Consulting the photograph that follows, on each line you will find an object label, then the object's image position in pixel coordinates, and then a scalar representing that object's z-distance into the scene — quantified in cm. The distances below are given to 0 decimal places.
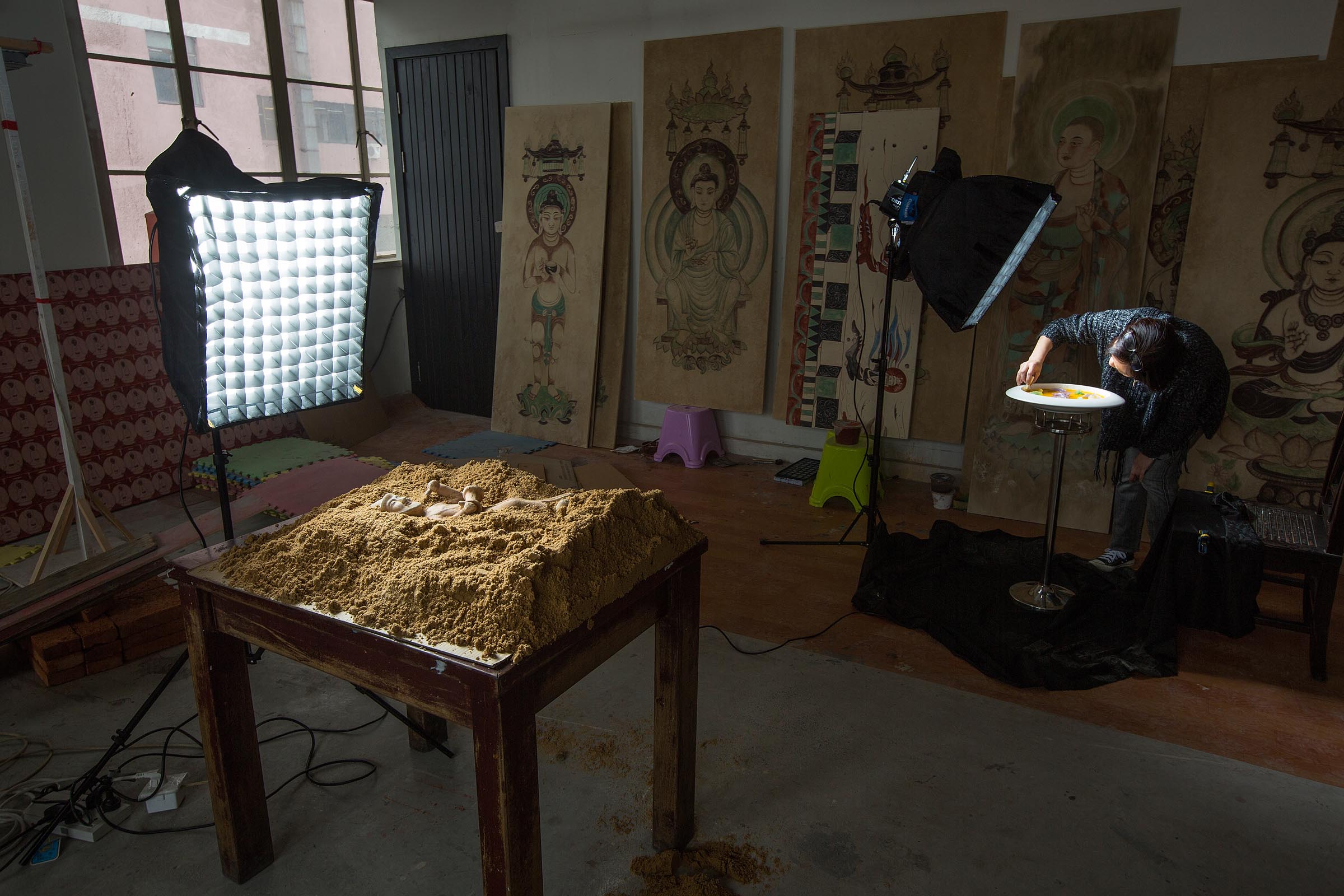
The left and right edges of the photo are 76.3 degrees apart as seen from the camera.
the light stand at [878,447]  364
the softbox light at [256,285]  217
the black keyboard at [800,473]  485
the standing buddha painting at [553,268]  539
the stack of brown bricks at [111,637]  291
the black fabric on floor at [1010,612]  299
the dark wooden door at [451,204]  582
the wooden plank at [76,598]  266
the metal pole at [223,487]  251
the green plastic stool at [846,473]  445
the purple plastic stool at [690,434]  515
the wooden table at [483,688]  154
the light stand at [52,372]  292
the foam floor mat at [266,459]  458
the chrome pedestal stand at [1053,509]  313
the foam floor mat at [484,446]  545
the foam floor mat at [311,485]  366
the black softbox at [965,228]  346
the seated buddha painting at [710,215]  484
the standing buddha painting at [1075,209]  390
